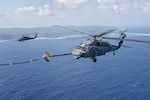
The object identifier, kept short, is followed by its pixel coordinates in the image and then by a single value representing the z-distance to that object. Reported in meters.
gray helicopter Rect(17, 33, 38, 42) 104.84
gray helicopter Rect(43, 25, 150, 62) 44.79
